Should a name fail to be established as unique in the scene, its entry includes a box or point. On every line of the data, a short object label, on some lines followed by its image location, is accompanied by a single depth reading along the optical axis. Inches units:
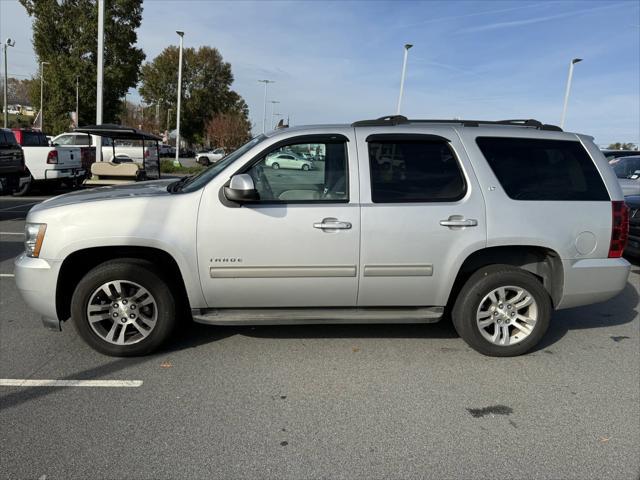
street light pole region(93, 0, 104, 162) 641.6
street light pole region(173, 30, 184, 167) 1062.6
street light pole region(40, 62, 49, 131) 1303.6
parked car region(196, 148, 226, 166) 1649.7
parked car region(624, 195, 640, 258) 265.4
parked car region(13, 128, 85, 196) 559.8
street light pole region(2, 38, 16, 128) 1430.9
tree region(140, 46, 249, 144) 2361.0
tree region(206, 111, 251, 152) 2042.3
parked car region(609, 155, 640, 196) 384.0
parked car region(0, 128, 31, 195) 450.0
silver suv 142.6
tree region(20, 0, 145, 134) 1216.2
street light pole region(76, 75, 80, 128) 1238.3
